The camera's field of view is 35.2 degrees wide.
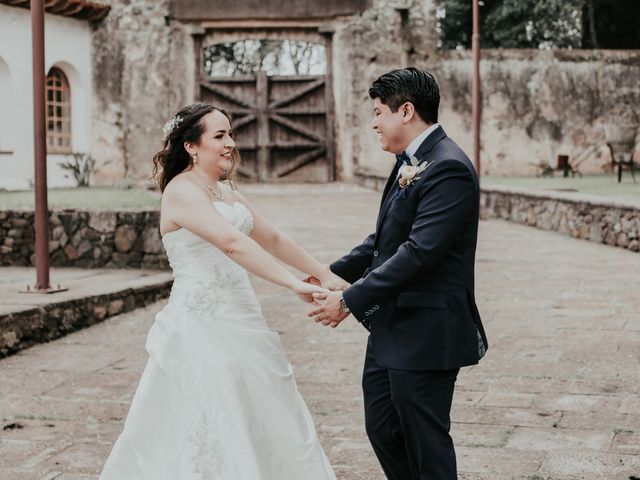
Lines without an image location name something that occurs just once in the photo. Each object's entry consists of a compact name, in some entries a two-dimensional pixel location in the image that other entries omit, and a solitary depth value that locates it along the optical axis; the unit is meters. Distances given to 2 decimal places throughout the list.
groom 2.96
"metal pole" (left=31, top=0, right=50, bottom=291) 7.48
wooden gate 20.67
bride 3.38
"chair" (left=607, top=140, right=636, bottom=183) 16.23
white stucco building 17.88
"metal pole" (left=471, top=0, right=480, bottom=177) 14.60
